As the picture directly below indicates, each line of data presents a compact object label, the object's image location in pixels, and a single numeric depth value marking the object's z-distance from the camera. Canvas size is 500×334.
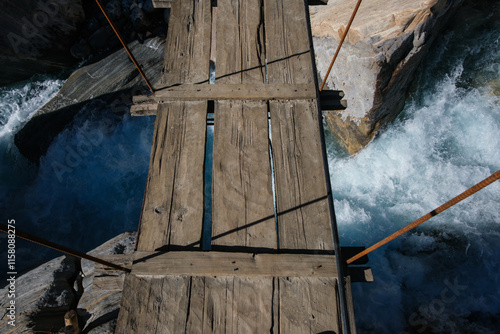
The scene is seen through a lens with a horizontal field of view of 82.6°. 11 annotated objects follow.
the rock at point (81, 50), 8.28
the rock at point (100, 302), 3.69
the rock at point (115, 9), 8.20
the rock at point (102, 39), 8.34
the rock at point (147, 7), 8.34
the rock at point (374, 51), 4.98
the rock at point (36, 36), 7.16
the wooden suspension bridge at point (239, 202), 1.73
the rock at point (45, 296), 3.84
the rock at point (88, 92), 7.28
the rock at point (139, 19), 8.22
